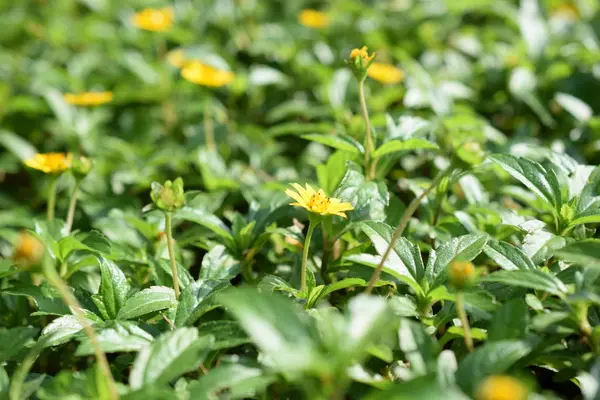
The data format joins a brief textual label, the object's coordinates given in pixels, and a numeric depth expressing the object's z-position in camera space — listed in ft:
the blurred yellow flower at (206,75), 3.03
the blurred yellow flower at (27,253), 2.24
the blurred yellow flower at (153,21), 3.24
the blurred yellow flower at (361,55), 2.72
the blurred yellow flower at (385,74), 3.08
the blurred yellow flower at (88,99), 3.05
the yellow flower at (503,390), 1.78
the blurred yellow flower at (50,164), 2.77
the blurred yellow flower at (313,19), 3.28
